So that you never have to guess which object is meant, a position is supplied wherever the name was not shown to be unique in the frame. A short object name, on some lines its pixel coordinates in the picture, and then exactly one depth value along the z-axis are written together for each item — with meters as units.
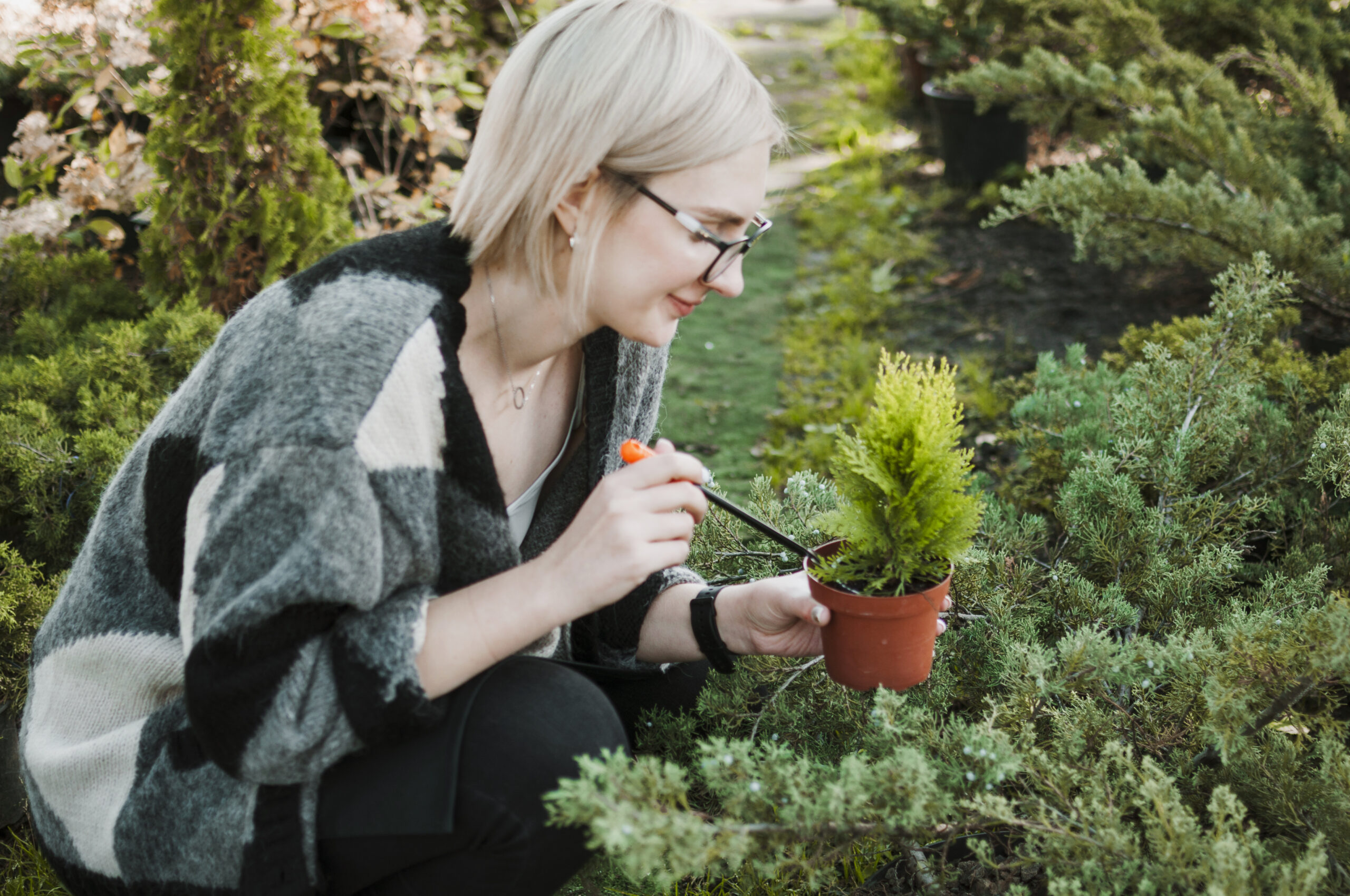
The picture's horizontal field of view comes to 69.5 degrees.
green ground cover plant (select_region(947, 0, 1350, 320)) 2.96
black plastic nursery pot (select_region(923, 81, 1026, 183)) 6.08
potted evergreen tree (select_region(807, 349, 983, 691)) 1.53
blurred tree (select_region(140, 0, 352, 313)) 3.04
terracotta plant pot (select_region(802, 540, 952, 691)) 1.52
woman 1.40
